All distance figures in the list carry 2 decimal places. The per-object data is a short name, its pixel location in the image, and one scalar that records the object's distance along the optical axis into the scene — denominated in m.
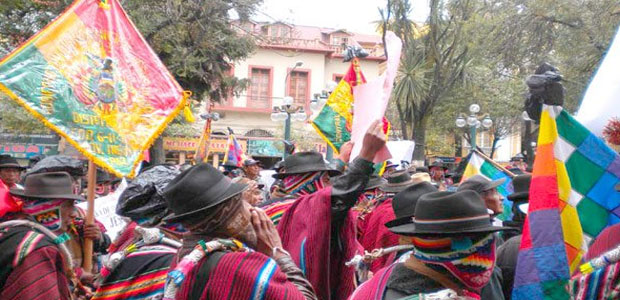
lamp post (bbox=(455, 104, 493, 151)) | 19.49
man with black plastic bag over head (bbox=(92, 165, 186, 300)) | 3.36
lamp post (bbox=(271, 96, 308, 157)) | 18.38
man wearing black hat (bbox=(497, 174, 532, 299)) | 3.79
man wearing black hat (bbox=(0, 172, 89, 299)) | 3.63
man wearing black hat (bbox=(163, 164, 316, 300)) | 2.61
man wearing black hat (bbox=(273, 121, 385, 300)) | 3.71
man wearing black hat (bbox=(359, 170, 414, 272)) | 5.34
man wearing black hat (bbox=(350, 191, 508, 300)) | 2.67
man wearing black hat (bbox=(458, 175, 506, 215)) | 5.36
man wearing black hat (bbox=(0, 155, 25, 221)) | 8.38
